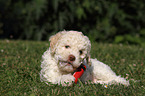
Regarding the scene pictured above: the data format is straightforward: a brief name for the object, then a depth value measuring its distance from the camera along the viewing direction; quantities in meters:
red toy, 3.88
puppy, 3.62
